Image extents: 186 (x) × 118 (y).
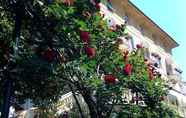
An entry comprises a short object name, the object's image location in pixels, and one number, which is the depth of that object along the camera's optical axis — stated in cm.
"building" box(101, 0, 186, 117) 2817
